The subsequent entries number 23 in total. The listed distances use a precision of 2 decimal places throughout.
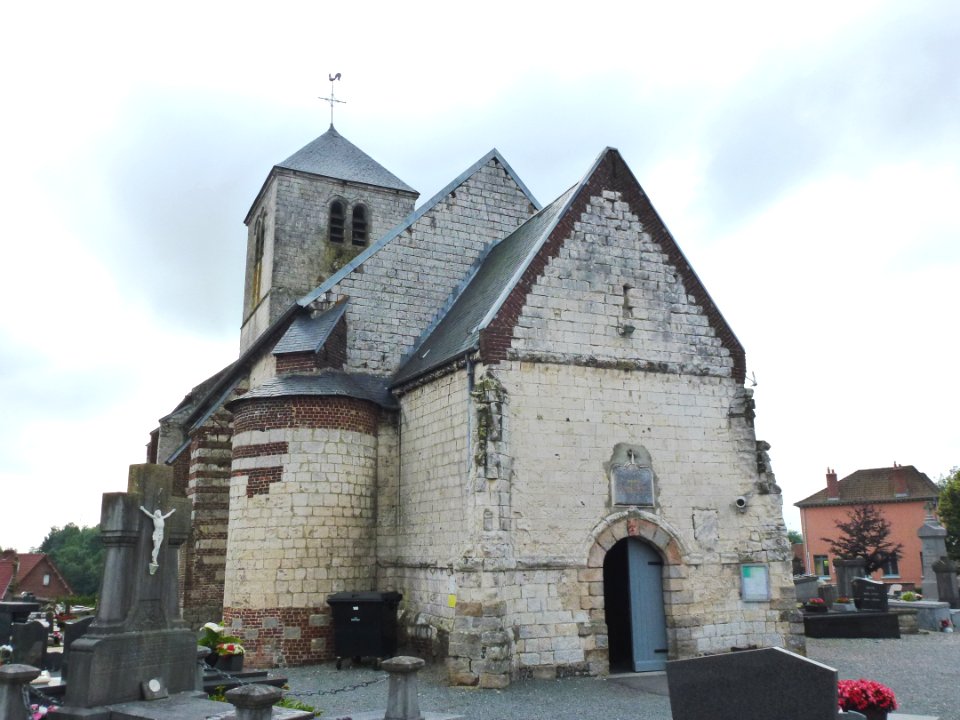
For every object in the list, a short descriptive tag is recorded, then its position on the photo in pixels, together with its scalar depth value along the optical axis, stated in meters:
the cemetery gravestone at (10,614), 13.02
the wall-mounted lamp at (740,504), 13.84
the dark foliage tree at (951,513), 38.38
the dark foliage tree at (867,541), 38.16
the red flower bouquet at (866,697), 6.66
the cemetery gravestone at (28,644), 10.96
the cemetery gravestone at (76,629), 10.41
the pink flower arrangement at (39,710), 7.80
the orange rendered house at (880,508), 44.12
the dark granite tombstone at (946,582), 21.08
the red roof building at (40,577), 47.44
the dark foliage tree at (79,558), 69.25
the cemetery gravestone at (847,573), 22.30
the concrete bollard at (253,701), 6.60
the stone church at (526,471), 12.20
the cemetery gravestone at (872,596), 17.68
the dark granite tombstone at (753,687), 5.64
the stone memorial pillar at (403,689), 7.89
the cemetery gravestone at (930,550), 21.91
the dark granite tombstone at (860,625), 16.61
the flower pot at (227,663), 11.32
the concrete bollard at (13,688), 7.44
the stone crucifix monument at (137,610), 8.06
